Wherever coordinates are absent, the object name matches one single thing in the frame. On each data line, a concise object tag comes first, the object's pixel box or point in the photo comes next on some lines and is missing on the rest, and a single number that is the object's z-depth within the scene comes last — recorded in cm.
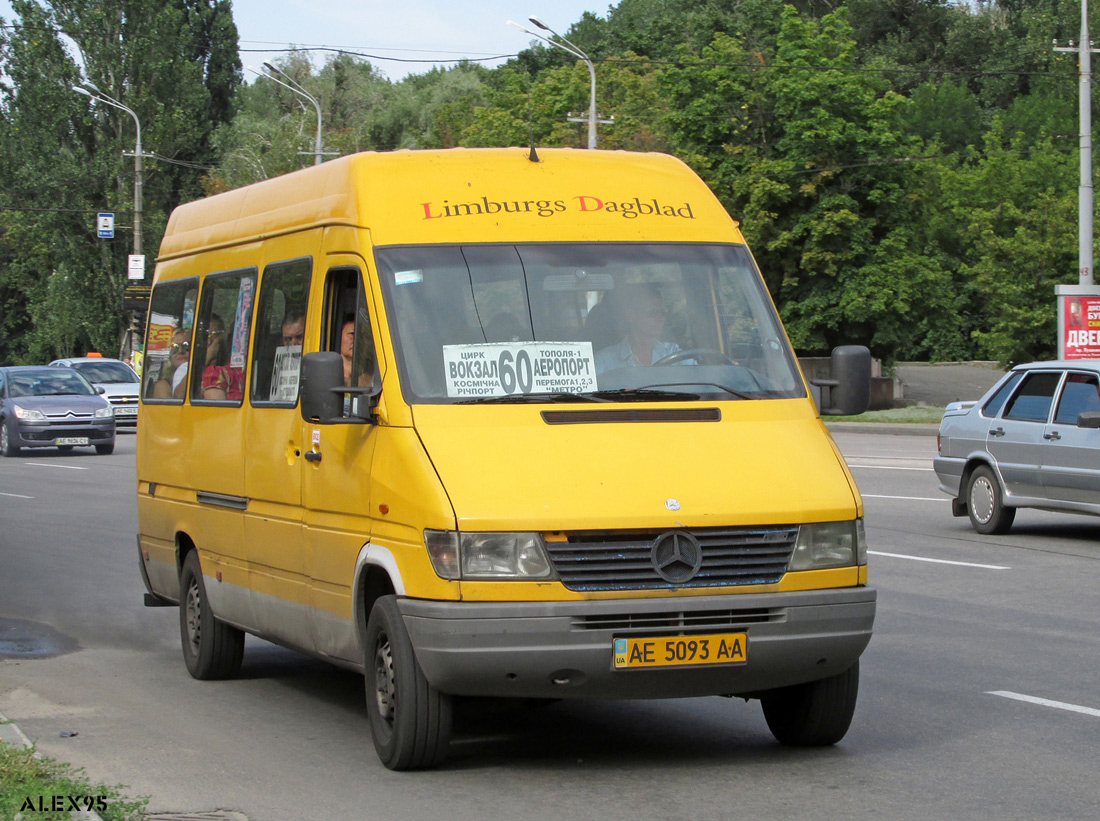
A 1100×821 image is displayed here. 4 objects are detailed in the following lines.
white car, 3956
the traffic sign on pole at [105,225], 5653
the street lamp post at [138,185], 5262
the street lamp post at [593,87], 3984
